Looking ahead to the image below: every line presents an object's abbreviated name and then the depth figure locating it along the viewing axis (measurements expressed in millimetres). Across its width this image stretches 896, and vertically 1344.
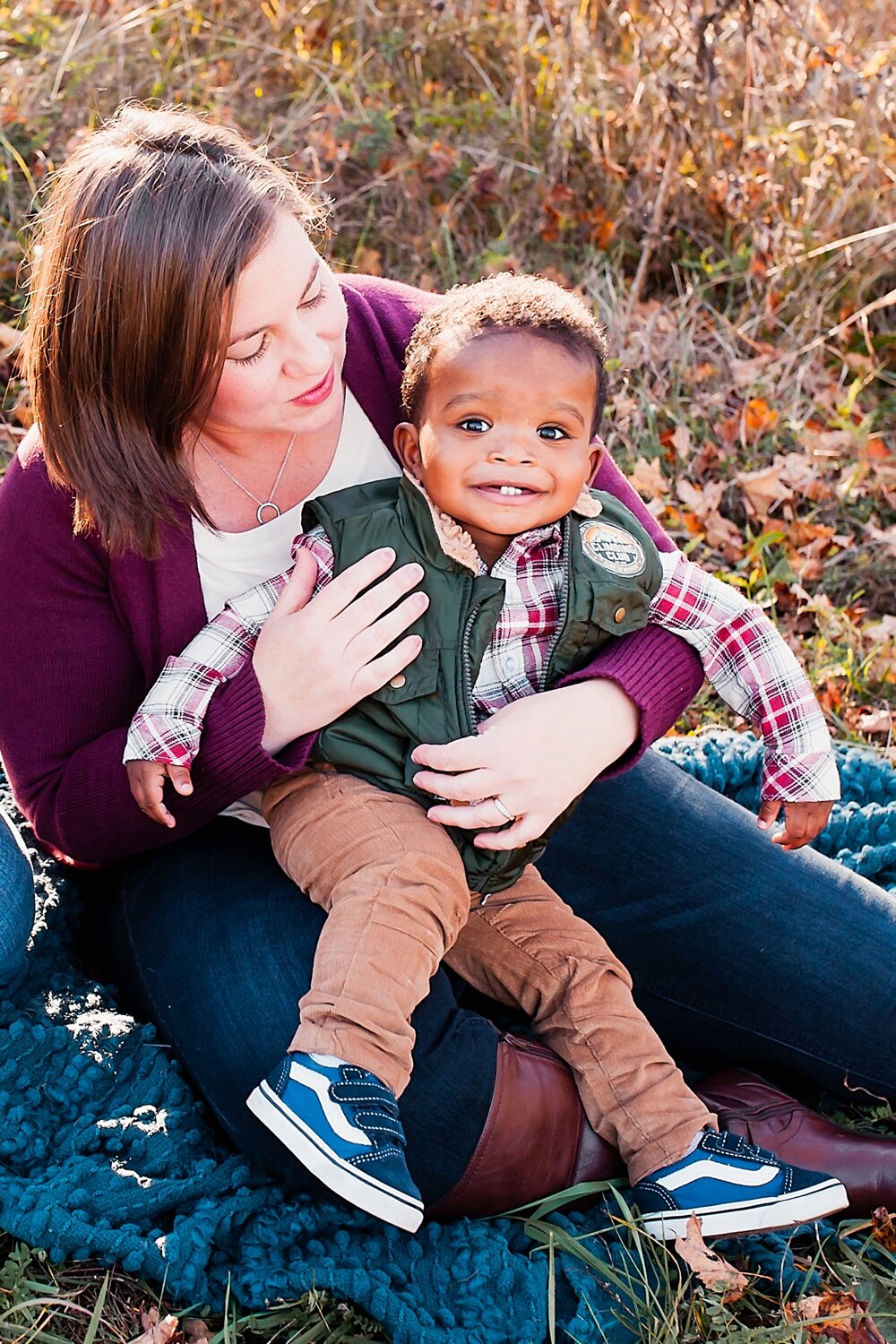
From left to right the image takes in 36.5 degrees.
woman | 2031
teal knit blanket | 1946
